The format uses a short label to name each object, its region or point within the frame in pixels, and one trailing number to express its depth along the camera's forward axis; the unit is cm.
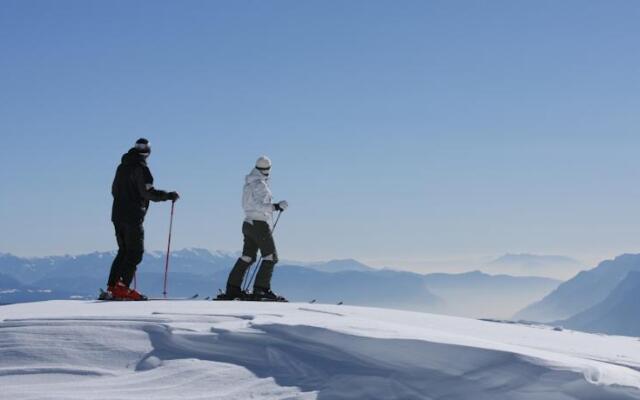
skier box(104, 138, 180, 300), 1184
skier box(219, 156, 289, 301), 1287
